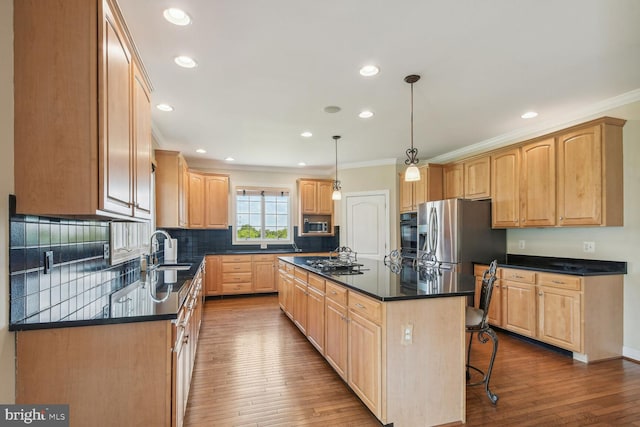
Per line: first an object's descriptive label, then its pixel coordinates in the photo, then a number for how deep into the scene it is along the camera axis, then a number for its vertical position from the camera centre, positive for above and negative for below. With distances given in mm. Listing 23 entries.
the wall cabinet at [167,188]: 4488 +470
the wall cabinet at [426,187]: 5402 +564
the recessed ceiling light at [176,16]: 1939 +1265
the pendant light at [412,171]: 3017 +460
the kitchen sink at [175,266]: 3790 -563
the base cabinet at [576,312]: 3156 -958
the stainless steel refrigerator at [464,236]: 4344 -237
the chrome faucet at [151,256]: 3809 -413
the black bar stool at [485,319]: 2442 -783
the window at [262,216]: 6844 +102
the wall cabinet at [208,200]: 6102 +400
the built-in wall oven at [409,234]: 5559 -261
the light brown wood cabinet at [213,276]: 5992 -1018
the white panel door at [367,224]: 6172 -78
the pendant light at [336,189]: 4684 +478
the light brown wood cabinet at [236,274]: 6102 -1023
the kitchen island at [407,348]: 2053 -861
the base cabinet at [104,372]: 1474 -720
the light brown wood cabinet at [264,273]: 6285 -1022
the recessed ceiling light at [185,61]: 2482 +1255
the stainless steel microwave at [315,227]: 7004 -143
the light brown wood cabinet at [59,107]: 1388 +500
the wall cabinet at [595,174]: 3213 +462
